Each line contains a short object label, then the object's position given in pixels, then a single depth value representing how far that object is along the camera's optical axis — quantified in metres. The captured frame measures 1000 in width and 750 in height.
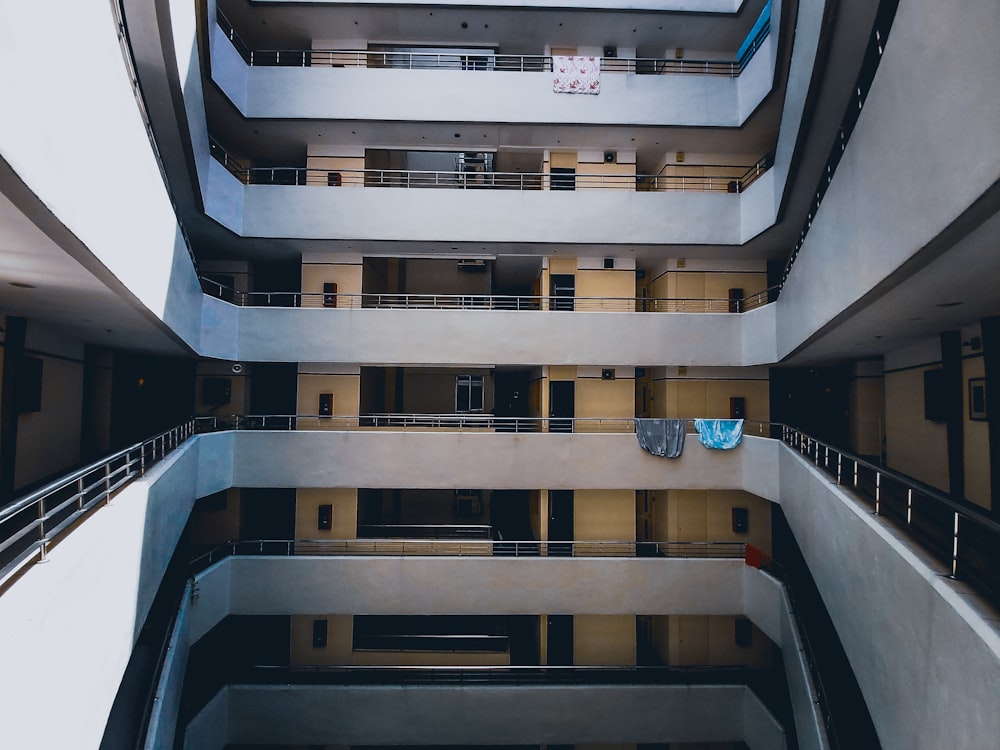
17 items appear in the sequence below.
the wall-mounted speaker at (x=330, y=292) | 15.21
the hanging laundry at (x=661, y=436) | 14.22
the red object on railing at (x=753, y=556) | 13.63
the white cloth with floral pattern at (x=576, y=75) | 14.58
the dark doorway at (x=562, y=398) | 15.25
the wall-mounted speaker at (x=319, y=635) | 14.53
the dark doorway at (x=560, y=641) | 14.78
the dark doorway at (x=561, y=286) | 15.65
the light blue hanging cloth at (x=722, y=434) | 14.24
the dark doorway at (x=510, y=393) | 19.14
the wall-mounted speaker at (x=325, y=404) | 14.89
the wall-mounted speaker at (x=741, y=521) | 15.15
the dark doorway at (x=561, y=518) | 14.96
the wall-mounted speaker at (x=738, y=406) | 15.34
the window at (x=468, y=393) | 17.50
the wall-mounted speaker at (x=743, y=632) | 14.92
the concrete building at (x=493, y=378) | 10.00
